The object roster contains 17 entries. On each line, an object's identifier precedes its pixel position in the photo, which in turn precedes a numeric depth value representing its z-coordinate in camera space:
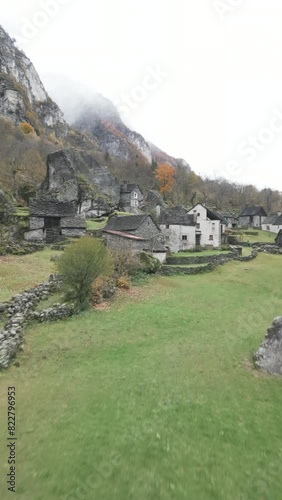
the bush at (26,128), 82.19
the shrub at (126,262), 25.22
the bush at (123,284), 22.98
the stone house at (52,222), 40.66
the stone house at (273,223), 70.40
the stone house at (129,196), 68.25
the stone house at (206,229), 47.16
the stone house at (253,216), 76.50
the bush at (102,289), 18.94
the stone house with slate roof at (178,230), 43.75
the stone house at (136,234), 33.35
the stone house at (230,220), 76.88
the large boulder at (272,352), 10.72
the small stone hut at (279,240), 52.28
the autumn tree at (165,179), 85.19
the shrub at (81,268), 16.92
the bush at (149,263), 27.44
